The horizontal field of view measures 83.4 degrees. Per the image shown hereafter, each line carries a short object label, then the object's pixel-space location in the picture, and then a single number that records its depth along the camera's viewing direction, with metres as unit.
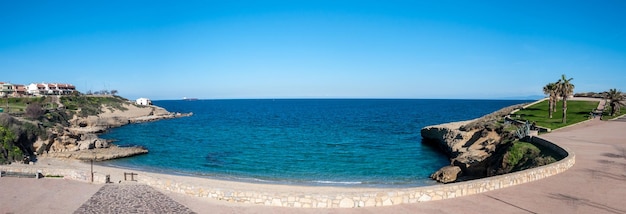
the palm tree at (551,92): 41.46
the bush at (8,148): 29.30
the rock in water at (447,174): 27.28
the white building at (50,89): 121.98
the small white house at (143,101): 133.56
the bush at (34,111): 56.53
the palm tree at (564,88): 39.89
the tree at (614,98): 41.28
